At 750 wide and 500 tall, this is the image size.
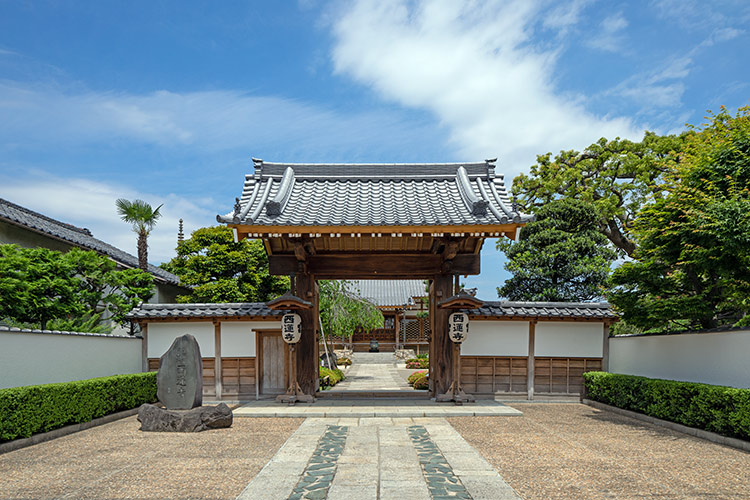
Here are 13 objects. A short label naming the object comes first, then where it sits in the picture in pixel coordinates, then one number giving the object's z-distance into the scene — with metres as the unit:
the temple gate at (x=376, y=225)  9.05
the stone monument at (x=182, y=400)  7.69
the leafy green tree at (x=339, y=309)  18.19
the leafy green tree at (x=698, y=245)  6.98
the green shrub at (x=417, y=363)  20.92
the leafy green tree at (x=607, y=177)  19.30
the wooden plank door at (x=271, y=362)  11.04
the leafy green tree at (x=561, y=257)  15.18
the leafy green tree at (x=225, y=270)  15.90
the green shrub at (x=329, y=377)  14.18
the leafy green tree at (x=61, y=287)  10.06
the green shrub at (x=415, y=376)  14.63
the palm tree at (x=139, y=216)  16.19
